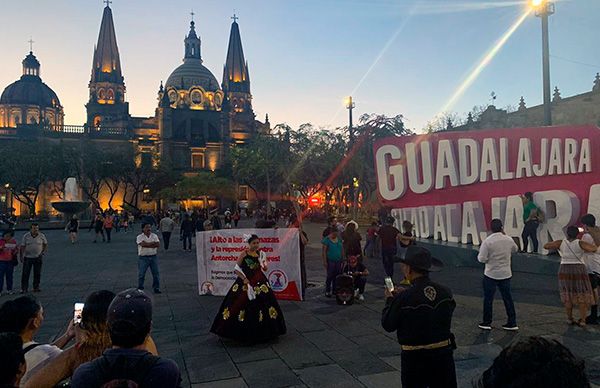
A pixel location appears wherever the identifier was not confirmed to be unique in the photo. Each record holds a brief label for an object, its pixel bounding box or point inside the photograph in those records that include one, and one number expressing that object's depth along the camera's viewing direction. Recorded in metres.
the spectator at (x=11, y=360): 2.29
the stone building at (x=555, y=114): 48.47
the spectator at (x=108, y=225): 26.56
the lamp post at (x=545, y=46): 15.54
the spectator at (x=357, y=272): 10.28
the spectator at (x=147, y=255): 11.50
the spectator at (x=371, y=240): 18.06
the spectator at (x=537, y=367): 1.69
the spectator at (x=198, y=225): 24.04
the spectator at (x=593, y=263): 7.91
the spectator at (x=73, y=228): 26.29
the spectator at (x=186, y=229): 21.52
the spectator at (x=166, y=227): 20.55
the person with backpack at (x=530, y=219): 13.83
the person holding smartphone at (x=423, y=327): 3.83
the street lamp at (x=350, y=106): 36.25
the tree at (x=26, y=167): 54.31
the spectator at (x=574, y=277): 7.71
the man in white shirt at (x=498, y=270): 7.51
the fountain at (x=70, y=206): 33.62
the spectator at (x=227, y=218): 31.80
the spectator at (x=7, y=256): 11.56
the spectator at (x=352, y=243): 10.55
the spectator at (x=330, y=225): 10.91
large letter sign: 14.21
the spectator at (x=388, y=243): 11.63
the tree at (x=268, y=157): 45.69
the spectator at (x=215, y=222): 20.87
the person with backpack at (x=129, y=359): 2.25
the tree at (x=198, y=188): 69.81
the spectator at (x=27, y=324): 3.05
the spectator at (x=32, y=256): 11.84
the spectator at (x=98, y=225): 26.64
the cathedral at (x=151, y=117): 91.12
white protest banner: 10.47
